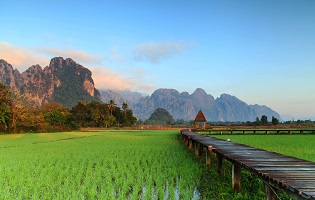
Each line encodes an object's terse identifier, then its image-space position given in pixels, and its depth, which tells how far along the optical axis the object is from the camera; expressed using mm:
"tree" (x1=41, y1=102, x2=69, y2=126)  51250
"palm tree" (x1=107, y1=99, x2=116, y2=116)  67225
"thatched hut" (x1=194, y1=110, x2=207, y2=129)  43138
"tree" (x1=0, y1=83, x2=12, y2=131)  32500
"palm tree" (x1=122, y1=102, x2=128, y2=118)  71125
